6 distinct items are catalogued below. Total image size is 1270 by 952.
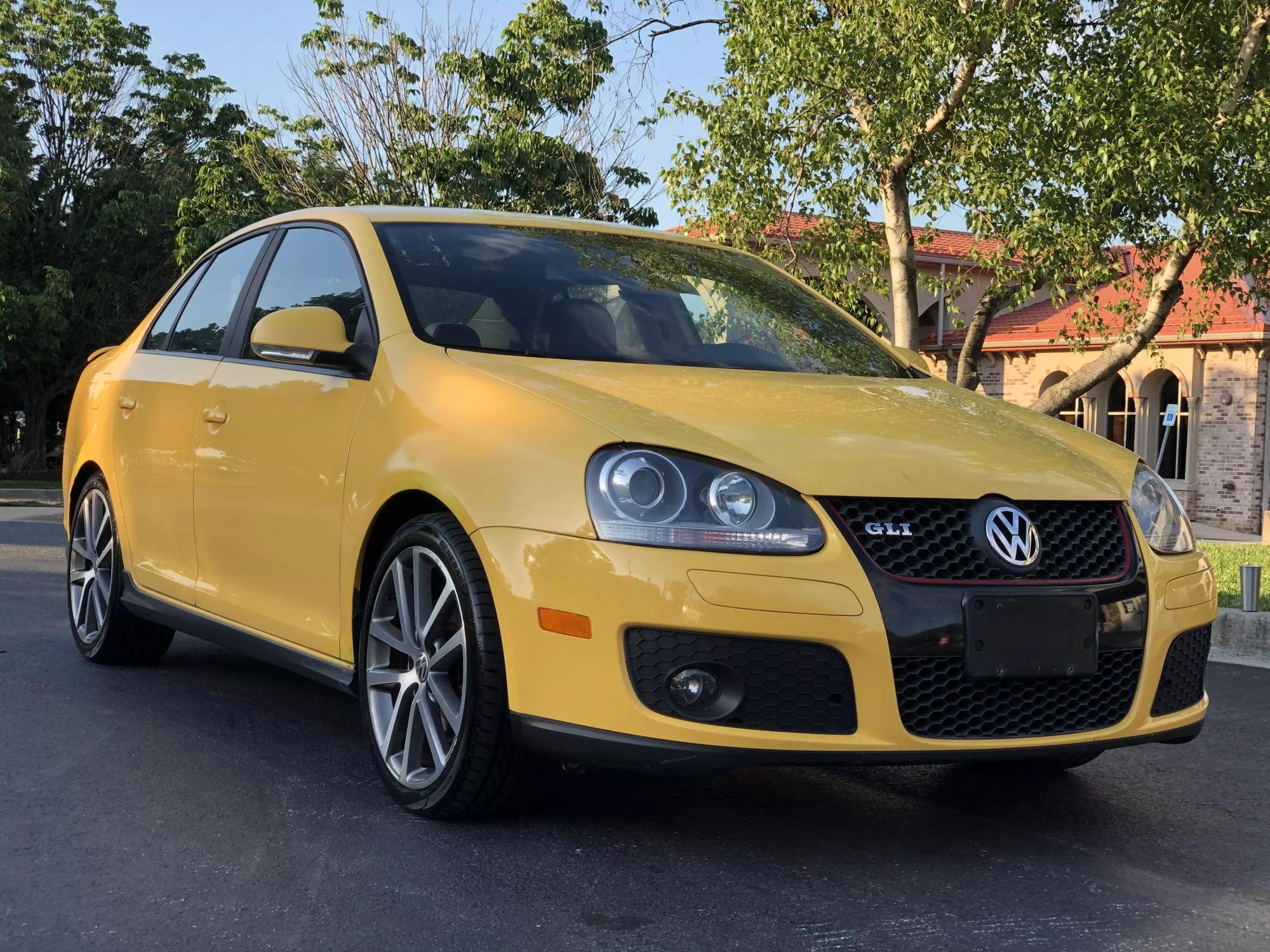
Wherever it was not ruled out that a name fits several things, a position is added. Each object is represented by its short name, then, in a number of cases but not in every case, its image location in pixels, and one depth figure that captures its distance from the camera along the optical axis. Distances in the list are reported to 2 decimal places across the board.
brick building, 27.69
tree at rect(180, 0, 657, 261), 23.45
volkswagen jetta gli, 3.39
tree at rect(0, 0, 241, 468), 33.12
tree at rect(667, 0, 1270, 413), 13.66
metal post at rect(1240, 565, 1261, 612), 8.15
